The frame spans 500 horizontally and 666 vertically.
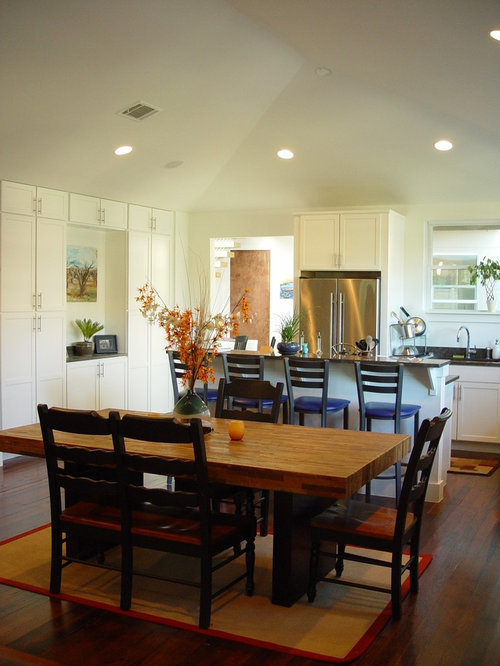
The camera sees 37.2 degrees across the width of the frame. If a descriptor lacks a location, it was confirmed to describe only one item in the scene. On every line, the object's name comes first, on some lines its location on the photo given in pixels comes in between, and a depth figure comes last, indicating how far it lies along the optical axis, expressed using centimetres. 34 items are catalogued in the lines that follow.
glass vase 398
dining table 315
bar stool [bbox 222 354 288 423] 588
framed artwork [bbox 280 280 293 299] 1100
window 791
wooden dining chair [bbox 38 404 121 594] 344
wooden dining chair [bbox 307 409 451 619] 337
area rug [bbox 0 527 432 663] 323
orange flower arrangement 389
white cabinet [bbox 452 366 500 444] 715
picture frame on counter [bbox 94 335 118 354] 795
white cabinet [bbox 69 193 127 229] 728
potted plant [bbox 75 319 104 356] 769
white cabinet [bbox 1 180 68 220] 648
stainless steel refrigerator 762
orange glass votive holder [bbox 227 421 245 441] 375
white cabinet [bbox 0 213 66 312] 649
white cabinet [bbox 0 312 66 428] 650
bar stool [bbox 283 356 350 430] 556
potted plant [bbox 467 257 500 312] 773
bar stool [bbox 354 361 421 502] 526
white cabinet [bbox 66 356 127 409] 730
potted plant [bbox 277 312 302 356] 620
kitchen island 548
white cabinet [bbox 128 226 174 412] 823
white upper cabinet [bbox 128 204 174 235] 816
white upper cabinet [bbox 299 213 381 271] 770
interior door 1112
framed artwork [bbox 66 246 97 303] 785
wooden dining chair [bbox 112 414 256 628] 322
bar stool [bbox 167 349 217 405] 602
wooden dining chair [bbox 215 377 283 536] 439
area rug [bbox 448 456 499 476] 634
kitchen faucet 769
